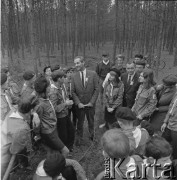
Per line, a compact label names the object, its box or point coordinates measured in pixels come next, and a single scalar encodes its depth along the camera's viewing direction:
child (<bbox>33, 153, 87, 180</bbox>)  1.77
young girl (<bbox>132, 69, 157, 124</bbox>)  3.26
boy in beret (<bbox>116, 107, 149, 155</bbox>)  2.08
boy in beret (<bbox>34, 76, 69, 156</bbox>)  2.66
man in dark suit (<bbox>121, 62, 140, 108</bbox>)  3.96
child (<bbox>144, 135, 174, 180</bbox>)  1.60
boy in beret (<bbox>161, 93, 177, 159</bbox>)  2.75
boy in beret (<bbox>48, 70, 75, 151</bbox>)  3.18
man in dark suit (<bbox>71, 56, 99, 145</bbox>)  3.72
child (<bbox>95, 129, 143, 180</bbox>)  1.50
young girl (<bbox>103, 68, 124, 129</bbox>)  3.88
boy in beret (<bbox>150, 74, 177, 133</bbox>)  2.99
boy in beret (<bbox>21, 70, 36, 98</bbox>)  3.47
